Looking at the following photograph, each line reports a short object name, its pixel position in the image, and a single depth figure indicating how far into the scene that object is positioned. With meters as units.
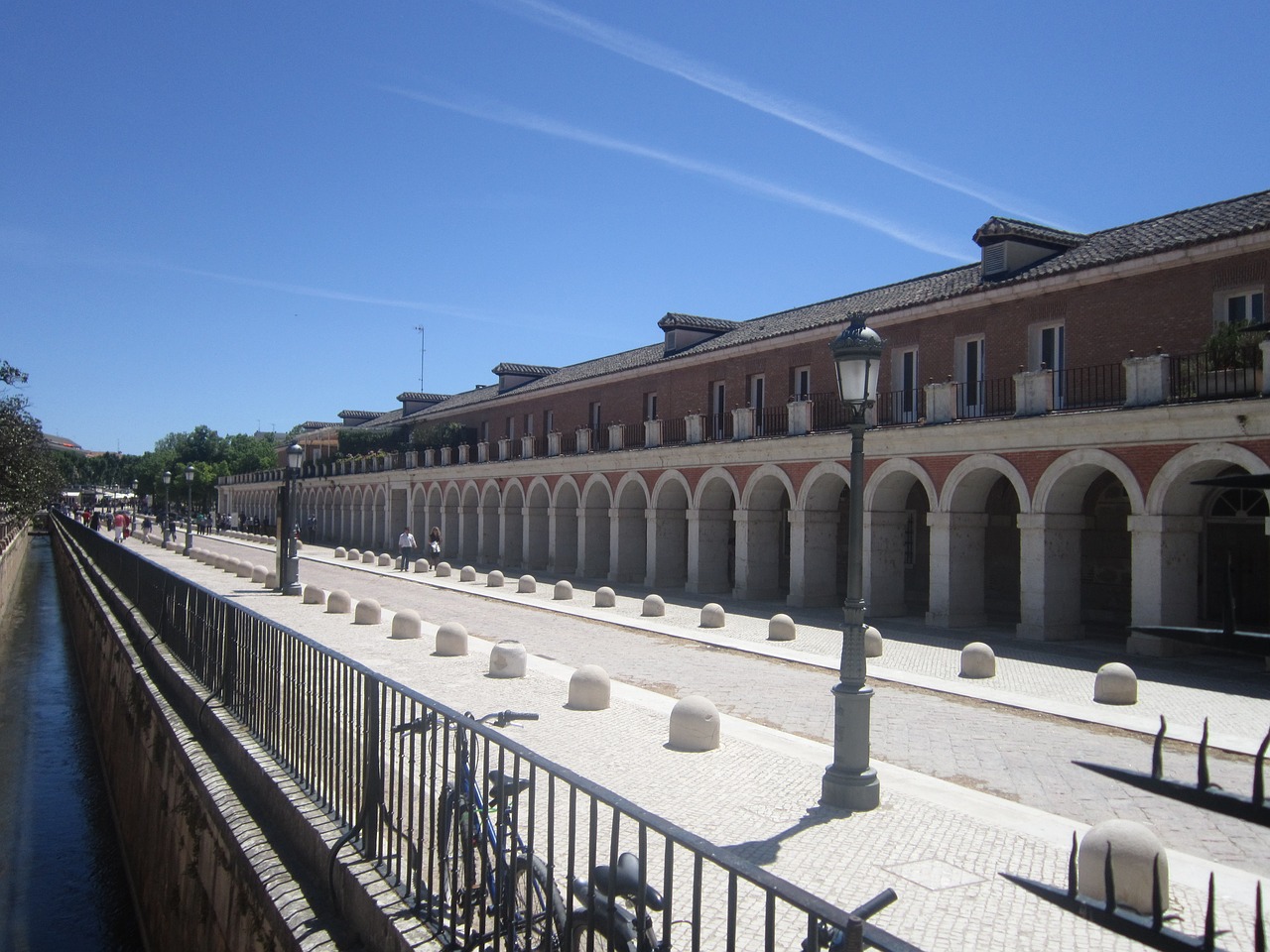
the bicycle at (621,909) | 3.19
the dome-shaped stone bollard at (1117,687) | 12.44
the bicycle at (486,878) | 3.96
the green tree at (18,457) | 33.31
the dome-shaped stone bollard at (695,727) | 9.01
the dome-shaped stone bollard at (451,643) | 14.95
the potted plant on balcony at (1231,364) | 15.57
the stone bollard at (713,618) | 19.92
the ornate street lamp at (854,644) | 7.46
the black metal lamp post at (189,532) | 42.62
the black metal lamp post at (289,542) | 24.62
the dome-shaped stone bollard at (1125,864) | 5.38
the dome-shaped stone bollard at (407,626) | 17.00
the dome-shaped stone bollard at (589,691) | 10.88
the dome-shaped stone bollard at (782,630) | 18.03
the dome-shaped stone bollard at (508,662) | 13.02
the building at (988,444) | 16.42
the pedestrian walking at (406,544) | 36.13
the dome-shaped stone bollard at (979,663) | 14.20
